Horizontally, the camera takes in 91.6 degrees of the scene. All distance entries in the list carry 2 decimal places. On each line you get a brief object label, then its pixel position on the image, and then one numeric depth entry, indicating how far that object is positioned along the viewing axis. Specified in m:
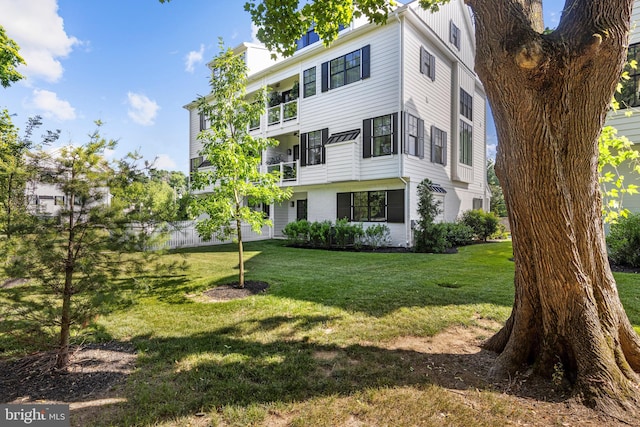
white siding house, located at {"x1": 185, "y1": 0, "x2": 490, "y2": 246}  13.11
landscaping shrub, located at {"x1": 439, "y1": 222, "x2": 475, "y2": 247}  13.58
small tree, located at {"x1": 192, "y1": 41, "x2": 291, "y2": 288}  6.08
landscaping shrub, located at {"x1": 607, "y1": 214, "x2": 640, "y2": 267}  7.92
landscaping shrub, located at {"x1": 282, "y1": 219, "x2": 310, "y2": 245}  14.56
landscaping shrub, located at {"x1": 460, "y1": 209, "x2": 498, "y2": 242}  15.73
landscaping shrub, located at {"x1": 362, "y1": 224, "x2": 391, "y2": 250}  13.38
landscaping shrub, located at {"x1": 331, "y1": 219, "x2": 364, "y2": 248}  13.56
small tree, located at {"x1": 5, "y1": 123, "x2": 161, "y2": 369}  2.74
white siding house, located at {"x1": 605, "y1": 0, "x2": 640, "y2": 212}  9.24
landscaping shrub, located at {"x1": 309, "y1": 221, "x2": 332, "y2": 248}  13.88
